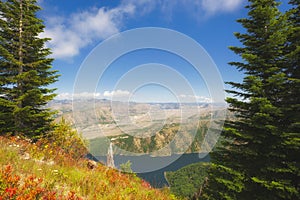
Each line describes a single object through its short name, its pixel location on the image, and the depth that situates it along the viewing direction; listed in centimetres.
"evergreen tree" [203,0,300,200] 845
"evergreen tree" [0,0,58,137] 1175
